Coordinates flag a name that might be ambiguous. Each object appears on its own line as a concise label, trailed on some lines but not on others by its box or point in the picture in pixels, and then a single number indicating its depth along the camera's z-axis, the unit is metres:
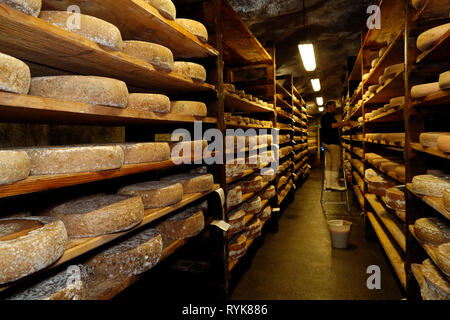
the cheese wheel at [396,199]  2.63
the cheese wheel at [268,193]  4.22
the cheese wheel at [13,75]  0.88
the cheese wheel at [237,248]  2.89
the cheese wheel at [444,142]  1.58
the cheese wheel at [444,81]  1.60
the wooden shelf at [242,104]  2.90
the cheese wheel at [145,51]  1.58
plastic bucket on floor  3.86
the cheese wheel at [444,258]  1.47
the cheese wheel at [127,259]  1.40
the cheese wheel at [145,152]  1.53
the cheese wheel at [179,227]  1.91
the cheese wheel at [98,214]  1.24
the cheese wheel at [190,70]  1.97
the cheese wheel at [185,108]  2.02
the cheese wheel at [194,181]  2.08
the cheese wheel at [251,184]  3.46
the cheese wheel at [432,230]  1.80
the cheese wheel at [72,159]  1.09
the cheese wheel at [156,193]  1.68
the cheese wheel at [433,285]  1.59
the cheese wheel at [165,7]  1.62
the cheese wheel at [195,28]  1.98
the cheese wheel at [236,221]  2.88
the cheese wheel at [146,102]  1.60
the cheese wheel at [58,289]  1.05
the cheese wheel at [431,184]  1.79
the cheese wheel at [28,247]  0.85
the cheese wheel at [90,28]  1.15
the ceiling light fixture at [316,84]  7.73
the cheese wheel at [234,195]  2.82
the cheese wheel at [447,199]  1.48
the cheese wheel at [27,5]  0.90
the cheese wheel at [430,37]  1.75
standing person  6.22
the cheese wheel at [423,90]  1.93
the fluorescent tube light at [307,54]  4.14
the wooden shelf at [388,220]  2.81
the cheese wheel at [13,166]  0.87
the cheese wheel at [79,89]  1.18
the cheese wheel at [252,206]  3.42
